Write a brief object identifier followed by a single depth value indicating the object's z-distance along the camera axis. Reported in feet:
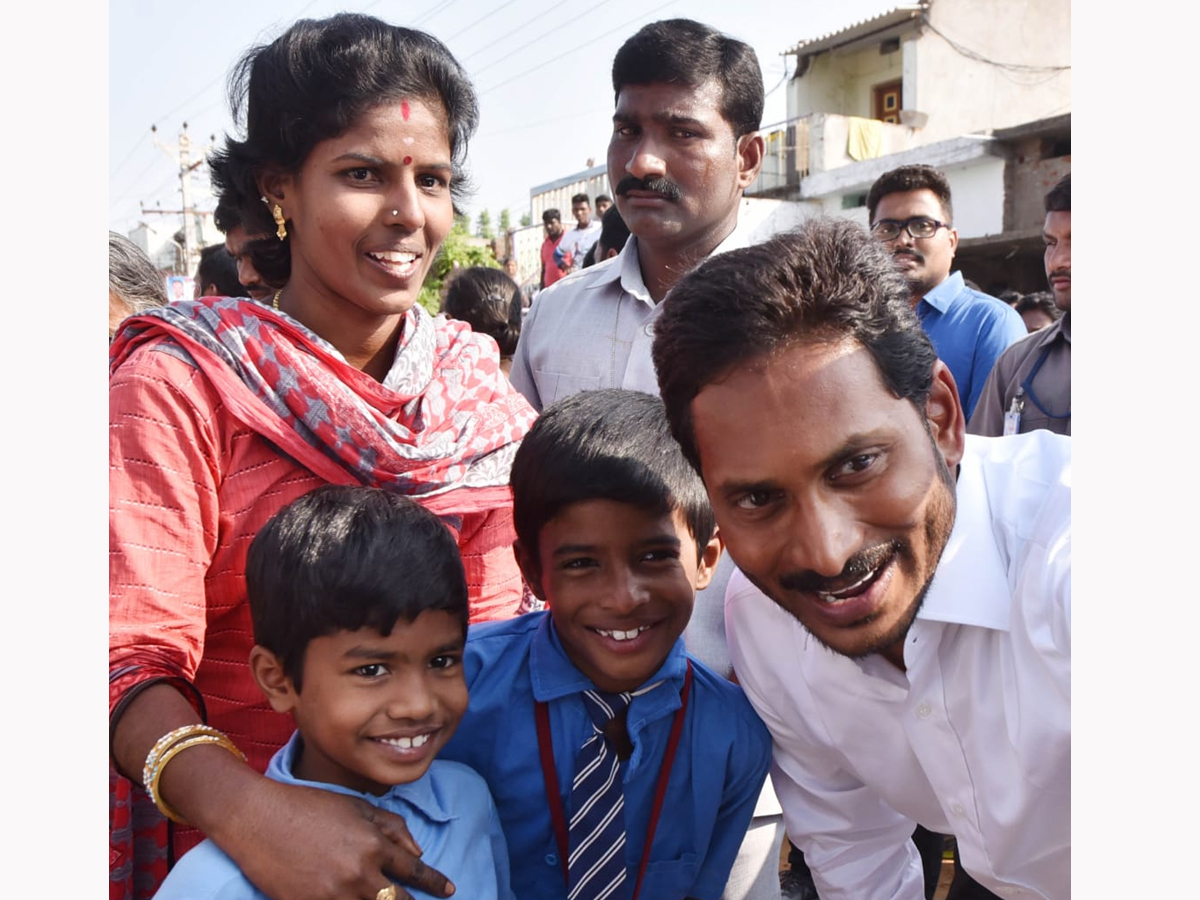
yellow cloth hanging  32.71
